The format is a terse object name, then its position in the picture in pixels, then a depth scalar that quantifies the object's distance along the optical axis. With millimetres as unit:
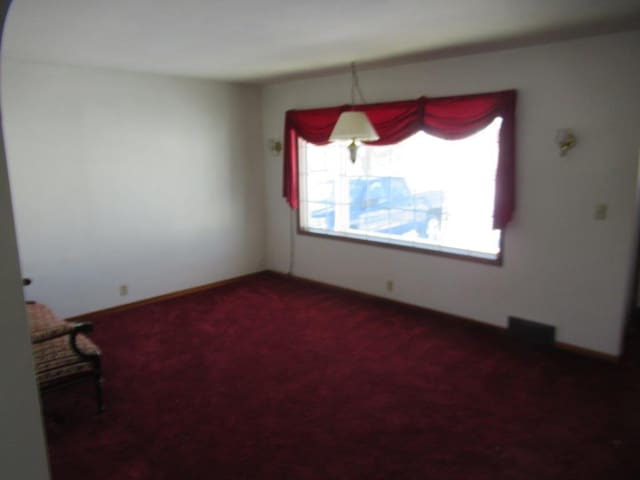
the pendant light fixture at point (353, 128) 3541
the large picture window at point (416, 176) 3768
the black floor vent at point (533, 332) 3663
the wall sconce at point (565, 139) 3342
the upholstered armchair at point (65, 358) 2574
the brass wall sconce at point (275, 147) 5544
